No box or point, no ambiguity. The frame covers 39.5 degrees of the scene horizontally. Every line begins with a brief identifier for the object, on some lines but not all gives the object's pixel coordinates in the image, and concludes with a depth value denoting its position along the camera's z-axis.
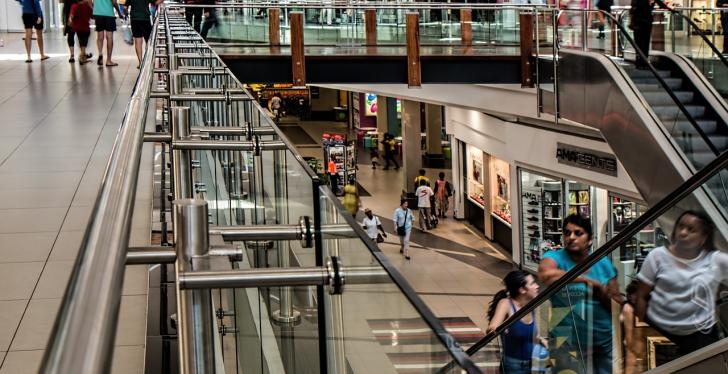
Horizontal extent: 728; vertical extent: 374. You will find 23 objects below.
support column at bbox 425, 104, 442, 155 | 33.03
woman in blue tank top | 5.88
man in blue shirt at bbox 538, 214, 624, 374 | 5.95
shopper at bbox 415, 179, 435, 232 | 23.80
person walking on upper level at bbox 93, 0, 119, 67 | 15.57
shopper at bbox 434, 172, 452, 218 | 25.66
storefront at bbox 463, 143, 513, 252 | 22.50
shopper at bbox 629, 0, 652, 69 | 14.35
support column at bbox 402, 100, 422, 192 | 29.62
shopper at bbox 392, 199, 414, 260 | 20.80
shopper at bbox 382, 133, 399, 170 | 34.41
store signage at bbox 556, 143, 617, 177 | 16.02
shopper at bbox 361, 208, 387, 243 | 20.55
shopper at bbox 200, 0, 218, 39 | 18.38
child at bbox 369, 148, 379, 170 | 34.78
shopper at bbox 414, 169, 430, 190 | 24.86
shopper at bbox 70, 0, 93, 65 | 16.25
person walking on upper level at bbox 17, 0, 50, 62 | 17.22
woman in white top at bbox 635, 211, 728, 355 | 5.76
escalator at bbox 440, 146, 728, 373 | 5.78
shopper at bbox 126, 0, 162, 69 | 14.73
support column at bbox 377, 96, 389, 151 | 37.03
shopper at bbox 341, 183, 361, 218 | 21.20
